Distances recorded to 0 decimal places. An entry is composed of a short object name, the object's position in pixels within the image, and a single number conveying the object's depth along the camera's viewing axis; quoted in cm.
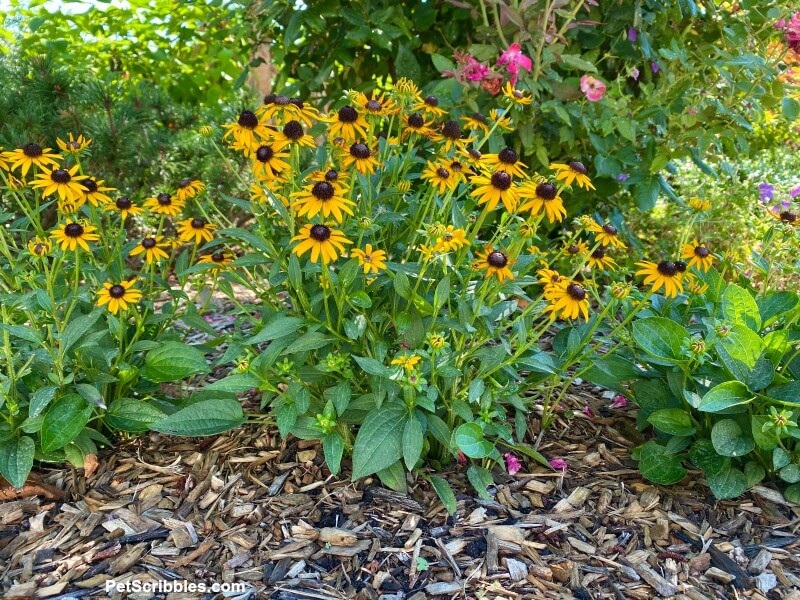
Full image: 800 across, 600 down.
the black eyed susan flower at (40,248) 63
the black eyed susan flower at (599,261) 73
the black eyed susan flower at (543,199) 58
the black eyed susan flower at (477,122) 69
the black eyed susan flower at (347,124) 64
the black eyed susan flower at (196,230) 70
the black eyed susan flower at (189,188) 69
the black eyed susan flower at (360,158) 61
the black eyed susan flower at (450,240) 56
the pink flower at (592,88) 101
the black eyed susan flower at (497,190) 58
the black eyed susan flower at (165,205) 70
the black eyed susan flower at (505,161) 61
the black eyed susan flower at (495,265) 57
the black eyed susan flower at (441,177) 62
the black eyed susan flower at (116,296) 64
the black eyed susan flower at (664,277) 63
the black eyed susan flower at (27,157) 65
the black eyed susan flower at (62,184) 63
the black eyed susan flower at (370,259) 58
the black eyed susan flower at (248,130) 62
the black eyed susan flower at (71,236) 63
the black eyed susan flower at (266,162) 61
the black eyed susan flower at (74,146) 69
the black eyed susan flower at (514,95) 69
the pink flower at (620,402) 83
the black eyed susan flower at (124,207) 71
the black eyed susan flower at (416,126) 66
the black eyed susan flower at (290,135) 60
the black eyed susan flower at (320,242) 56
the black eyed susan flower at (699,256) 70
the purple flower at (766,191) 121
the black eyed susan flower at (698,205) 74
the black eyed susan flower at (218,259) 68
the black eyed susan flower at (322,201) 57
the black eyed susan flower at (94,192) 67
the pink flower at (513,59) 95
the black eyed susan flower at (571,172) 61
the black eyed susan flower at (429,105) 70
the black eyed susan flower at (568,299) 59
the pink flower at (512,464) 71
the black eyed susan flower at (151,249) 70
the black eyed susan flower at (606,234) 66
